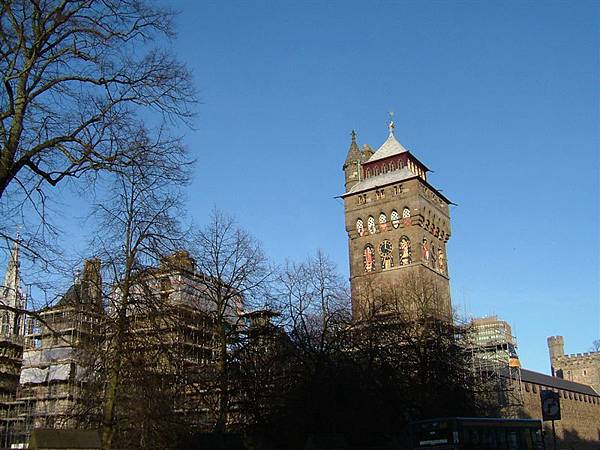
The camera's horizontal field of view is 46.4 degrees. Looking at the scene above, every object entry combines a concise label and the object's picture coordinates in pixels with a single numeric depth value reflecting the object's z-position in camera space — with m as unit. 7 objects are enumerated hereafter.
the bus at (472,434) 22.80
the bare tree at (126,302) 19.02
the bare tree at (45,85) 12.45
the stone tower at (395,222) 75.25
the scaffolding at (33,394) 56.31
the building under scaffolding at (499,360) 62.70
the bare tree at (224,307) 25.17
